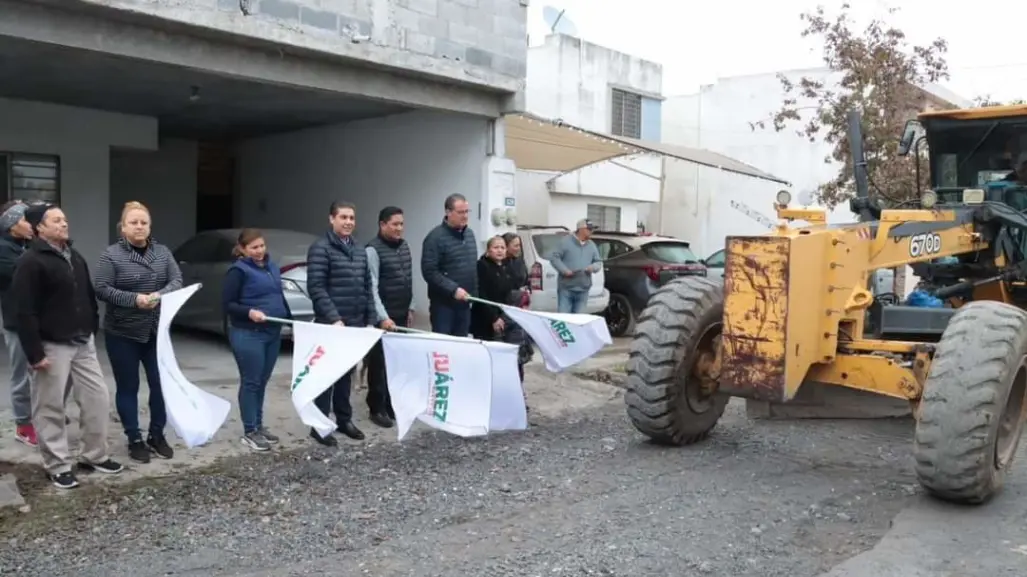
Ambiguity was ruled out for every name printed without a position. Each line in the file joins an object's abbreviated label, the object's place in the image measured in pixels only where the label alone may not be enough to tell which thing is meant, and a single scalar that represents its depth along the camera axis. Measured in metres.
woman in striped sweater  5.55
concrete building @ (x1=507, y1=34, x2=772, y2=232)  19.34
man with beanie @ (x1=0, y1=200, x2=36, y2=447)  5.81
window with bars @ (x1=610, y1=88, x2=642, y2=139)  22.20
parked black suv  12.56
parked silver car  9.53
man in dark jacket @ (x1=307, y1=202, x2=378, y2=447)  6.37
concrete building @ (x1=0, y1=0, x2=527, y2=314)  7.67
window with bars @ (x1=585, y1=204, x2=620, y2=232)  20.83
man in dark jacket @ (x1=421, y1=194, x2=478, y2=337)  7.19
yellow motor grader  4.90
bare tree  12.99
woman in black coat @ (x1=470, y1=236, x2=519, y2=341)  7.57
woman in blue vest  6.09
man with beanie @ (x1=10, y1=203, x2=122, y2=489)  5.11
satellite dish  21.89
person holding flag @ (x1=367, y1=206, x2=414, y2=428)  6.85
